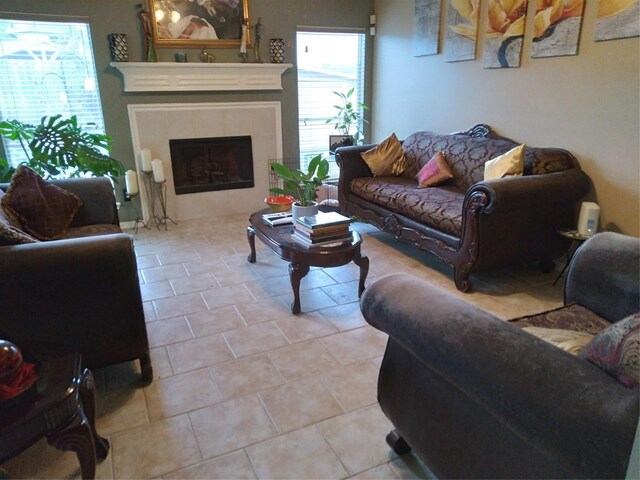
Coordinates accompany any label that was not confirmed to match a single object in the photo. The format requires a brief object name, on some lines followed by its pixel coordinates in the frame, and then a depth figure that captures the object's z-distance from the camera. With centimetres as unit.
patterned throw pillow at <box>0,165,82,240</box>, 247
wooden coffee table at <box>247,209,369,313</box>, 259
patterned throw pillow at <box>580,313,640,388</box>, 93
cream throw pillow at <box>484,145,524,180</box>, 304
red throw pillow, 368
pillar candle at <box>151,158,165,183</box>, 427
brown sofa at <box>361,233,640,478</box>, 83
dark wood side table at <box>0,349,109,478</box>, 120
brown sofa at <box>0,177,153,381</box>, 163
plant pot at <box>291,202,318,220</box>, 285
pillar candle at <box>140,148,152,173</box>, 424
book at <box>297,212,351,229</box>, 266
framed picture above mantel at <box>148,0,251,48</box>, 409
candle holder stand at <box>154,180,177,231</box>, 450
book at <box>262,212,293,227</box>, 304
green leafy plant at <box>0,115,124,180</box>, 345
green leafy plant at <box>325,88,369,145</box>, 514
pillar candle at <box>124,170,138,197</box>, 405
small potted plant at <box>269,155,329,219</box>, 284
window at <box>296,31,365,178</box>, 490
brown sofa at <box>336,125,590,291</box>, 278
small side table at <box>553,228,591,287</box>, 288
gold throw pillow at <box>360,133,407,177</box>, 416
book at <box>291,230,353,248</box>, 264
